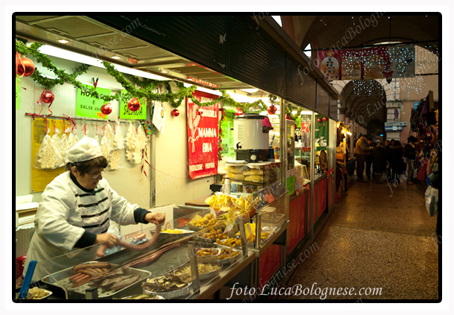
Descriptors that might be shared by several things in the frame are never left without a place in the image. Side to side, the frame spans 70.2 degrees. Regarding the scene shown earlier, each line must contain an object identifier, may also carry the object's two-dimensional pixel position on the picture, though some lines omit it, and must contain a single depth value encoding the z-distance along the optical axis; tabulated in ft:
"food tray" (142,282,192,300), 5.83
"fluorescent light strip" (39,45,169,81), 9.98
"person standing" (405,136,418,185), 44.32
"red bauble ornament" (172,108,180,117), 18.99
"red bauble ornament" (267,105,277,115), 22.02
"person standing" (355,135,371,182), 47.14
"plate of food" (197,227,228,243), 8.20
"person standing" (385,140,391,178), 46.61
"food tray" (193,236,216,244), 7.58
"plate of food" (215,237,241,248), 8.69
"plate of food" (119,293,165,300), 5.72
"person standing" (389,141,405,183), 45.42
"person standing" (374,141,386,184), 45.63
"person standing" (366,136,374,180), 49.55
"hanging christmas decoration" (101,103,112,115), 13.76
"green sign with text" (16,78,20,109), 10.88
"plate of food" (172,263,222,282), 6.57
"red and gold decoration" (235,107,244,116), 22.47
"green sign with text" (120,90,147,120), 16.02
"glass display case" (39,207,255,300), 5.71
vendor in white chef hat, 7.68
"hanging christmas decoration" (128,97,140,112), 14.34
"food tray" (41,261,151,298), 5.46
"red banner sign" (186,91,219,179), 21.31
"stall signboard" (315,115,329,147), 29.19
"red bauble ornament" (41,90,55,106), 11.94
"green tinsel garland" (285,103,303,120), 21.66
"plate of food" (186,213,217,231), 9.16
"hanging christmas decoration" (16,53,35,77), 9.03
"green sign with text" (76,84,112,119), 13.94
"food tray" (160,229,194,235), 7.86
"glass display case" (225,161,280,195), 12.97
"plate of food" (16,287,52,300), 5.46
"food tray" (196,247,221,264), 7.45
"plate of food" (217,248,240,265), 7.69
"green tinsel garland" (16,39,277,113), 11.16
